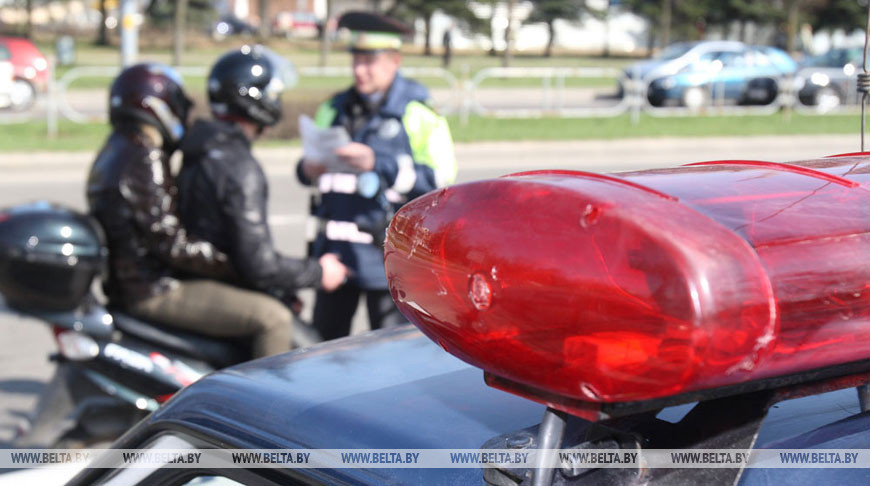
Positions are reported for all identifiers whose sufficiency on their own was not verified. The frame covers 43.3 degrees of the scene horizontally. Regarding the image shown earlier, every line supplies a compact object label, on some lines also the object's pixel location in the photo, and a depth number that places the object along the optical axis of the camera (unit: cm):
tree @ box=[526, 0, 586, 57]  5059
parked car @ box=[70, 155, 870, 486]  99
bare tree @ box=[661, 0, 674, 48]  4391
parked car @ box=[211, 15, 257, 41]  5838
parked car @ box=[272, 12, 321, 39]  6563
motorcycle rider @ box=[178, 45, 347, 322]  376
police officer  415
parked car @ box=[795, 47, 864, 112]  2372
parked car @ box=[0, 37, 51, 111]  2202
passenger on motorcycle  383
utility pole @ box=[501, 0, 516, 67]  3740
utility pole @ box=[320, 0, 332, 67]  3603
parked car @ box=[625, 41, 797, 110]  2473
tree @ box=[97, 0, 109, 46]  4936
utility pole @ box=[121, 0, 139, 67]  1536
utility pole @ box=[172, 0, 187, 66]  2772
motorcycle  371
